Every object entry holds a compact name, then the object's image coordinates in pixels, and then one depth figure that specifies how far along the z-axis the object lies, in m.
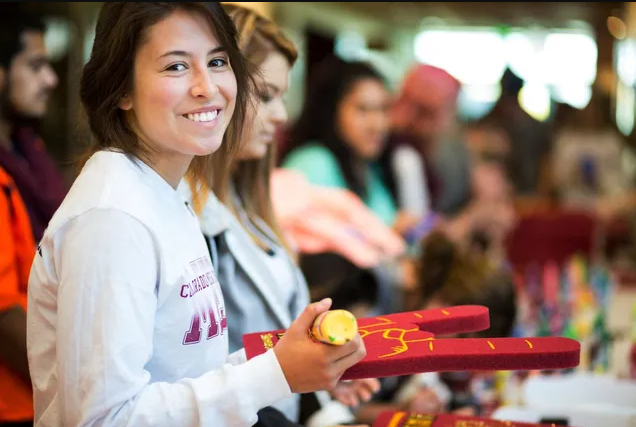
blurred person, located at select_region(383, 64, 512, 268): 4.05
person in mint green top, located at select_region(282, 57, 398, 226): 2.95
